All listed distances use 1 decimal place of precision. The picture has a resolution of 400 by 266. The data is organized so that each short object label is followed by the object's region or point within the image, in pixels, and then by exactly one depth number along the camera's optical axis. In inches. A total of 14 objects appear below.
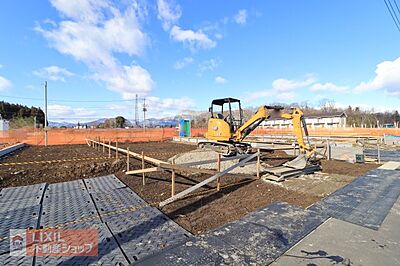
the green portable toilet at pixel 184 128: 1198.9
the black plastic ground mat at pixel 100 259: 107.4
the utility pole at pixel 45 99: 879.5
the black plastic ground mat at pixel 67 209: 155.9
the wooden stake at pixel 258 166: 279.3
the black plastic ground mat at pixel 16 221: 130.0
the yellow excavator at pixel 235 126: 338.0
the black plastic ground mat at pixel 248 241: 105.1
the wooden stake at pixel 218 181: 227.0
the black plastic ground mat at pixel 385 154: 431.3
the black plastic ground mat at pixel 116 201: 174.6
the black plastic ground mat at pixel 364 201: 151.2
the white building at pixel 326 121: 2181.3
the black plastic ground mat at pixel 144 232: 119.1
